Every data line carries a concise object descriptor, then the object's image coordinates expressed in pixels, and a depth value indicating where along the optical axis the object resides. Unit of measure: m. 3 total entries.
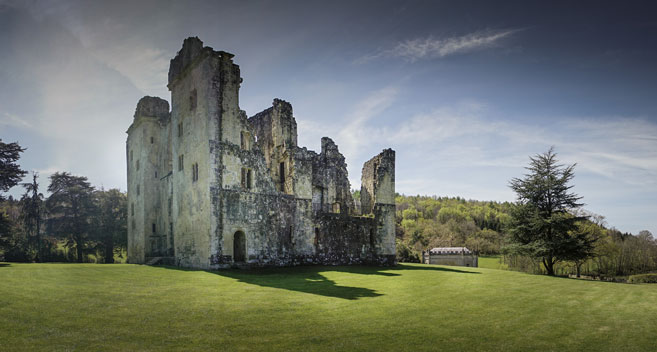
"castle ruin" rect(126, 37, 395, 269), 24.16
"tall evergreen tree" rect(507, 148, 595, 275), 28.41
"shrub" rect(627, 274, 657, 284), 39.27
